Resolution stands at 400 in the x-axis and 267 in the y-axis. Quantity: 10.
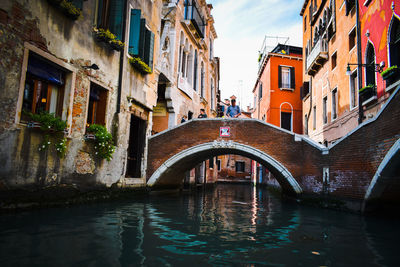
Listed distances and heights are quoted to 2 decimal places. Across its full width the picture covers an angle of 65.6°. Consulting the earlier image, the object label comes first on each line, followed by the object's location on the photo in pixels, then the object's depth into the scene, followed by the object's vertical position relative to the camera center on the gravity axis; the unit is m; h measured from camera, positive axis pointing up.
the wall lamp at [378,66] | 7.58 +2.84
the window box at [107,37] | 6.77 +2.95
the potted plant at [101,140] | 6.71 +0.70
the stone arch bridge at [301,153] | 5.86 +0.68
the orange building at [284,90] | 17.27 +4.95
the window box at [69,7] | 5.43 +2.90
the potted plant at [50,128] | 5.15 +0.71
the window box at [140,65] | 8.34 +2.96
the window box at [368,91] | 8.02 +2.35
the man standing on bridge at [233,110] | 11.88 +2.58
